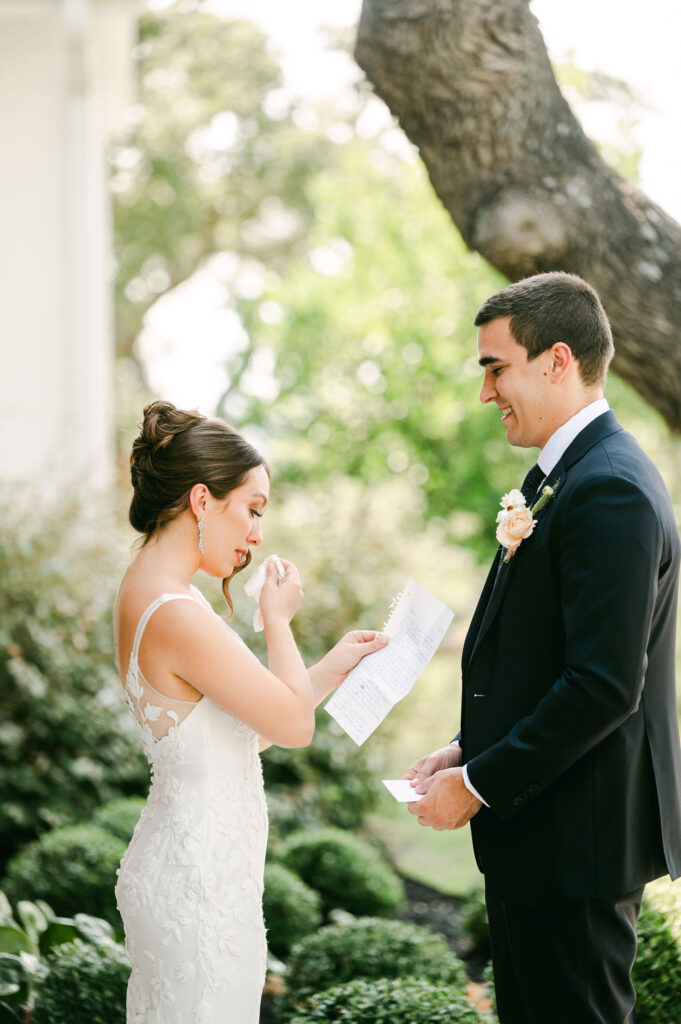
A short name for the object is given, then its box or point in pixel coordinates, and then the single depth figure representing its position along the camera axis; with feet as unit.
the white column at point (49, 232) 27.53
